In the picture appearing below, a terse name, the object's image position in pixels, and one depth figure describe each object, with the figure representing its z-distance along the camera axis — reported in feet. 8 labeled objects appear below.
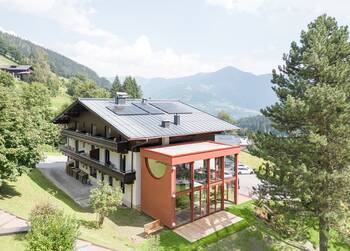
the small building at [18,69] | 395.01
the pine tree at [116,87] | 387.65
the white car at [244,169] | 167.43
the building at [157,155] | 83.35
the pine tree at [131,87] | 364.67
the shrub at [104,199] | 76.35
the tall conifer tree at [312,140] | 65.57
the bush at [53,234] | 45.24
